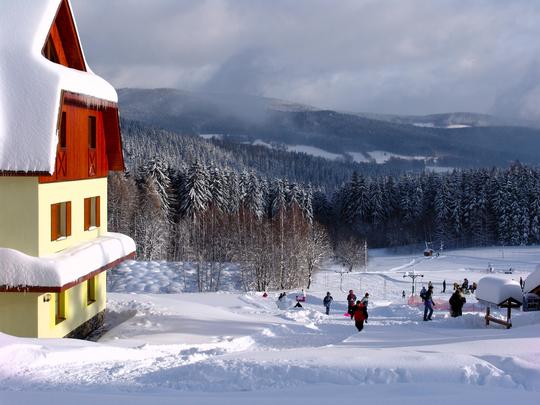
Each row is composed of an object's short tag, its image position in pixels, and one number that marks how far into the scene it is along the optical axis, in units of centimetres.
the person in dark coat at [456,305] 2455
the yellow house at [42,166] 1566
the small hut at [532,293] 2433
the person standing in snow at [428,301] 2388
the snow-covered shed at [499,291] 2136
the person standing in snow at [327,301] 2908
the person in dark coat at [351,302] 2538
